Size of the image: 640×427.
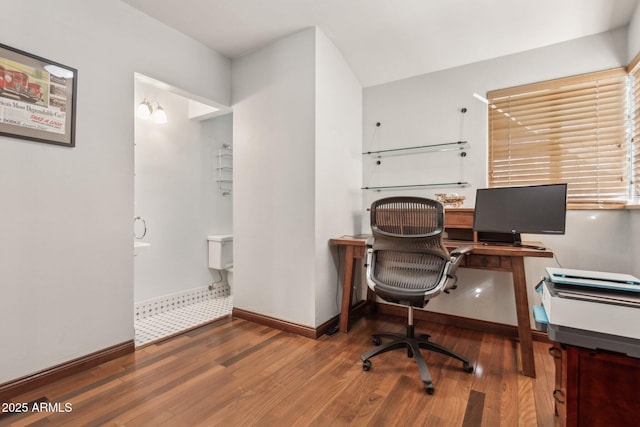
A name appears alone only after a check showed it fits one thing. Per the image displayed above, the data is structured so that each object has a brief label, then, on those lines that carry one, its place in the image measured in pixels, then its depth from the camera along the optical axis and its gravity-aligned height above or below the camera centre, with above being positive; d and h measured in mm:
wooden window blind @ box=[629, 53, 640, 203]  2045 +644
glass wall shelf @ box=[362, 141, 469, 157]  2763 +650
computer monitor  2018 +27
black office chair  1862 -313
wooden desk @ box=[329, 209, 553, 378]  1926 -332
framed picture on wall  1672 +677
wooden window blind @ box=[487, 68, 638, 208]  2227 +638
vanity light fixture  3029 +1053
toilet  3764 -512
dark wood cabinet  1041 -630
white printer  1032 -358
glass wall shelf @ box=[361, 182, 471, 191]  2757 +281
